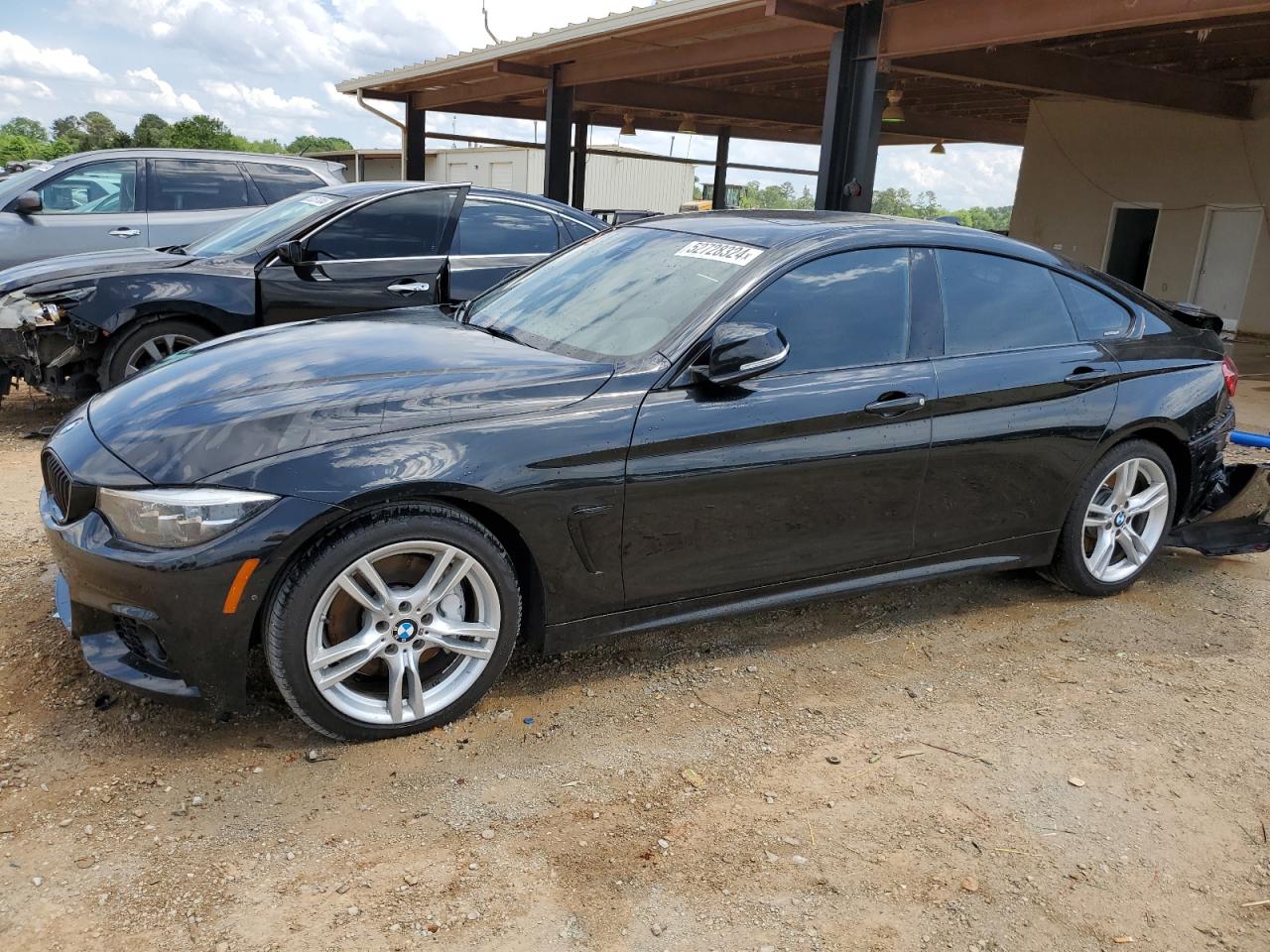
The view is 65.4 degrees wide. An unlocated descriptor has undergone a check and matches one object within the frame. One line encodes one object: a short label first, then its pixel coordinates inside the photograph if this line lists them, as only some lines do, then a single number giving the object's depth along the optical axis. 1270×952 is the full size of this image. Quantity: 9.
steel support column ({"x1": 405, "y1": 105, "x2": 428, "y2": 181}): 19.33
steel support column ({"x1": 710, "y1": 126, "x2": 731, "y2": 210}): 24.25
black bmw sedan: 2.74
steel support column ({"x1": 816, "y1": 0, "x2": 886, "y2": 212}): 9.89
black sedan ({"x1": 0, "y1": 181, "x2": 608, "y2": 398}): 5.93
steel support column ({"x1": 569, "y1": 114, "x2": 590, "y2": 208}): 22.62
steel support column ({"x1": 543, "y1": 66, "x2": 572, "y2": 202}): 14.99
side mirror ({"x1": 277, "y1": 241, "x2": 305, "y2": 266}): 6.16
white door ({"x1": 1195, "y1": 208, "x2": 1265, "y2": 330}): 14.91
